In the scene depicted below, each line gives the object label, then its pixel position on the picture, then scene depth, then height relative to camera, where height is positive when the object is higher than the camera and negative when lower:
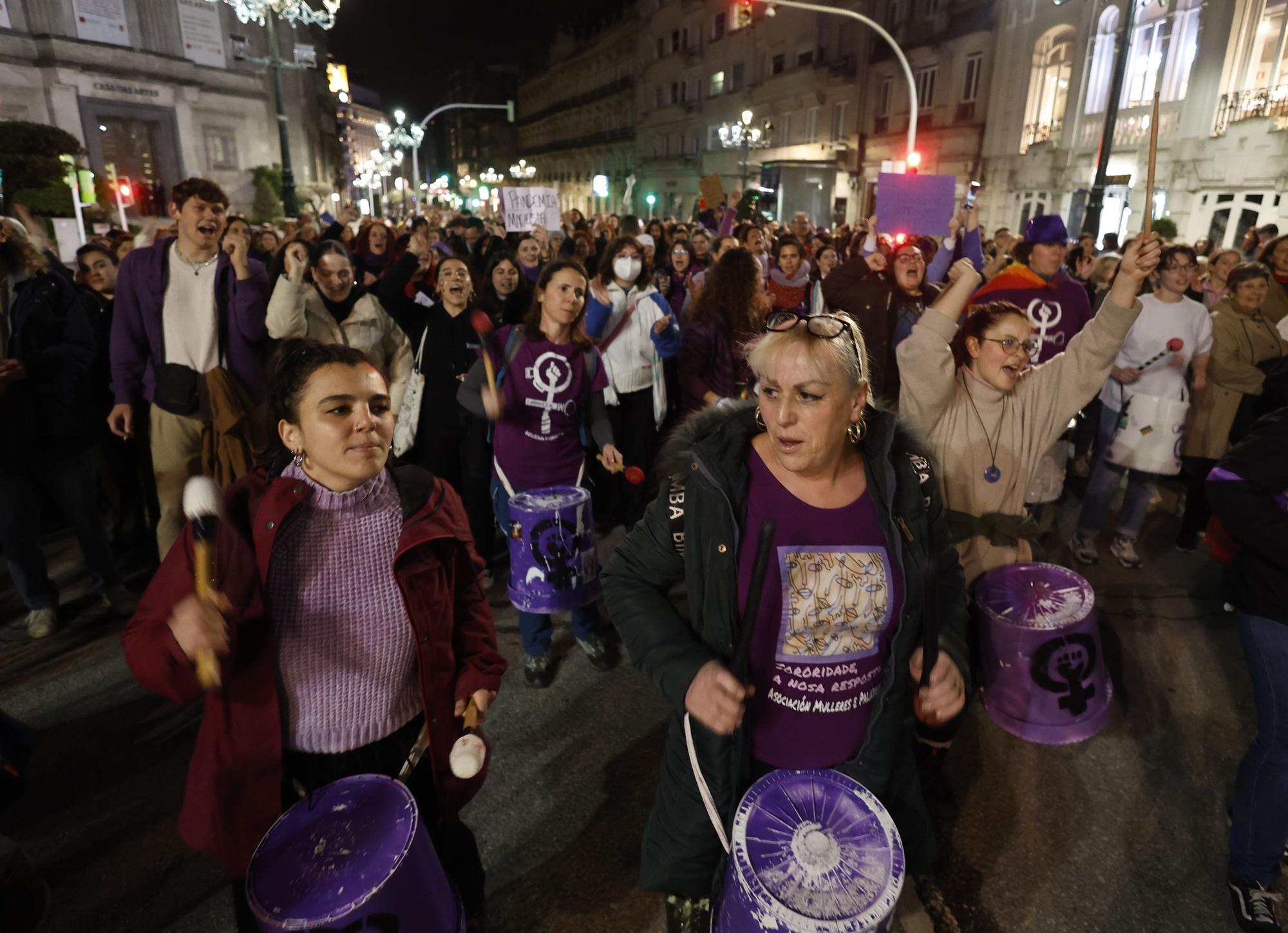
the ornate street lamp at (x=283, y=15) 16.73 +4.64
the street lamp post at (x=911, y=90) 16.62 +3.34
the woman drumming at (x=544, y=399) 4.21 -0.90
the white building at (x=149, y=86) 30.77 +6.22
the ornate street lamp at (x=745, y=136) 29.67 +4.93
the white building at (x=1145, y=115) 15.73 +3.08
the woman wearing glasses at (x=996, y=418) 3.05 -0.72
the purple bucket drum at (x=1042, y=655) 2.96 -1.59
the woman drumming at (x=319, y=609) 1.93 -0.96
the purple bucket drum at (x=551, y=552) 3.91 -1.61
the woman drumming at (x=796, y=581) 1.94 -0.88
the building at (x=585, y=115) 62.16 +11.18
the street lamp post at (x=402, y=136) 40.77 +5.38
